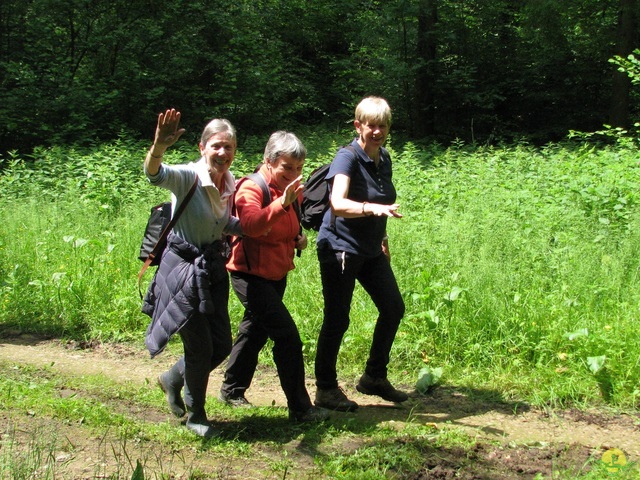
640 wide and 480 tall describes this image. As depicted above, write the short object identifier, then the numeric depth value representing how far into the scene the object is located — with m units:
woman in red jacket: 3.99
